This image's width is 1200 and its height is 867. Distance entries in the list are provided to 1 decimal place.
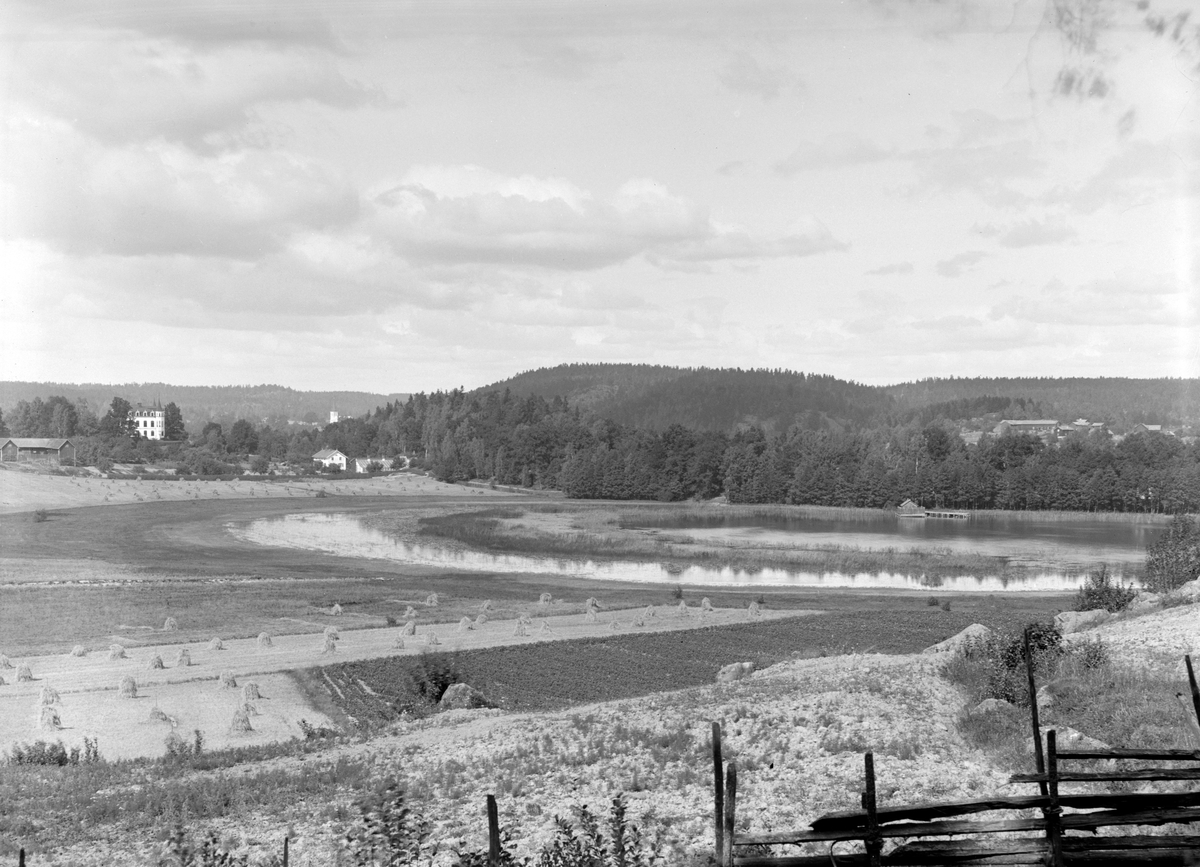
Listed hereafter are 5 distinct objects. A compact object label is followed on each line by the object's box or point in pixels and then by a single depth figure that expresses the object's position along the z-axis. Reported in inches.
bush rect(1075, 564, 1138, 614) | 1482.5
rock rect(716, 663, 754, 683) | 1100.5
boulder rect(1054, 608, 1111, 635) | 1256.8
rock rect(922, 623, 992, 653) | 1002.6
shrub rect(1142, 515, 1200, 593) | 1722.4
